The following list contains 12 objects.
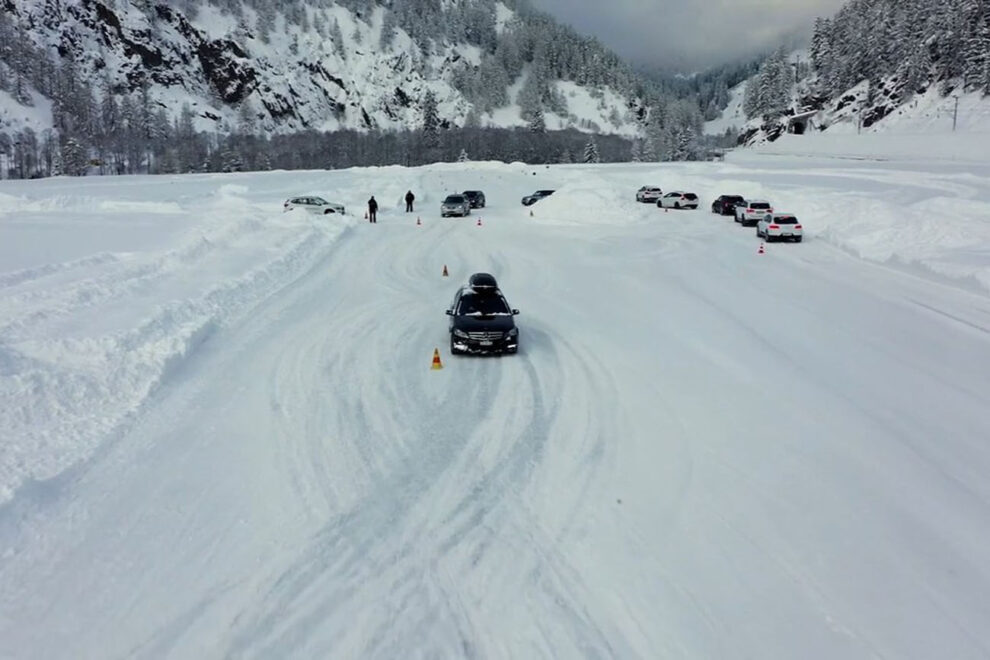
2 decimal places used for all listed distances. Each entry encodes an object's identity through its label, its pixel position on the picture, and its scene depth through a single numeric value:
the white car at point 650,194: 54.75
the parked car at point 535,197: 52.88
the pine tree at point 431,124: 176.45
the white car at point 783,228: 32.22
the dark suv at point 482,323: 14.46
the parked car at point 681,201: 49.41
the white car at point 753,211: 39.06
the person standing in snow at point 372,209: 39.91
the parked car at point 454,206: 43.81
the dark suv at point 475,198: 51.21
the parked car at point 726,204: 44.62
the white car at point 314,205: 42.25
